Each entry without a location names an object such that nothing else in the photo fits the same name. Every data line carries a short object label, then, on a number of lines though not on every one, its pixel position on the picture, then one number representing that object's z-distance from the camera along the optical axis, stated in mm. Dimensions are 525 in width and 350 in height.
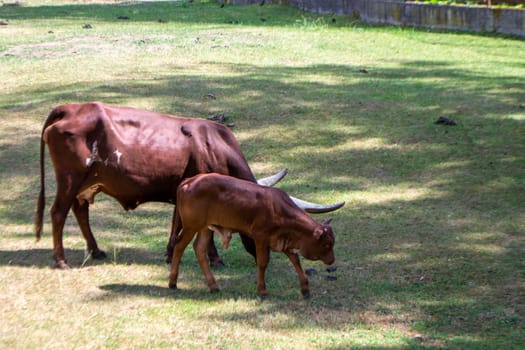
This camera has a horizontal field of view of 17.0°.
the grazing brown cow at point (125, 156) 13851
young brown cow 12377
